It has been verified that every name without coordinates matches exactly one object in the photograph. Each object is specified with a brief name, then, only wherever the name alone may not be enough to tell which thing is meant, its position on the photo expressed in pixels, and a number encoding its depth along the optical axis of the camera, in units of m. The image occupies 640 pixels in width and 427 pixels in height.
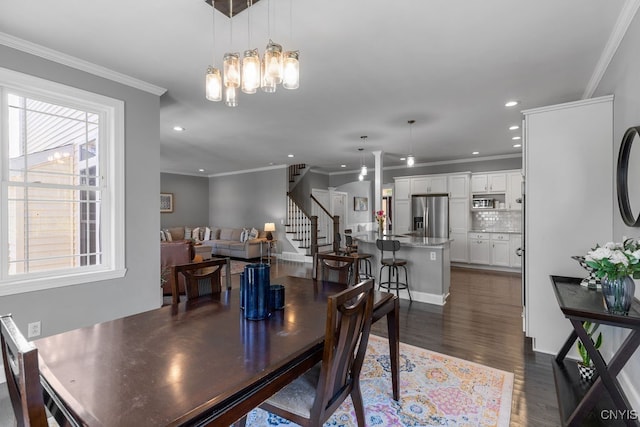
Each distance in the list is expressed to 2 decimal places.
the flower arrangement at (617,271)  1.66
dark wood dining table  0.91
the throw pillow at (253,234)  8.72
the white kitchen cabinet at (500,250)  6.57
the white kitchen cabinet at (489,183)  6.74
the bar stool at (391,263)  4.30
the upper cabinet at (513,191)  6.55
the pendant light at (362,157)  5.34
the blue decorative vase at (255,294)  1.64
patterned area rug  1.95
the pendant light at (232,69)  1.77
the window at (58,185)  2.45
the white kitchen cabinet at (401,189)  7.77
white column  6.32
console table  1.69
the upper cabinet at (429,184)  7.26
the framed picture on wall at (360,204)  10.77
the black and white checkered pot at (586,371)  2.27
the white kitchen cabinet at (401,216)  7.70
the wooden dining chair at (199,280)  2.06
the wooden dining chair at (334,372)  1.32
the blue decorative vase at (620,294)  1.73
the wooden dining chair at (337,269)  2.53
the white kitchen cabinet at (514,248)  6.45
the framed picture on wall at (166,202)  9.23
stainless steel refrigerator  7.15
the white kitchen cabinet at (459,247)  7.03
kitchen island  4.41
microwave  6.95
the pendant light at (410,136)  4.43
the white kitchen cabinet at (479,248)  6.78
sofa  8.31
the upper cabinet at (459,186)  7.03
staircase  8.42
